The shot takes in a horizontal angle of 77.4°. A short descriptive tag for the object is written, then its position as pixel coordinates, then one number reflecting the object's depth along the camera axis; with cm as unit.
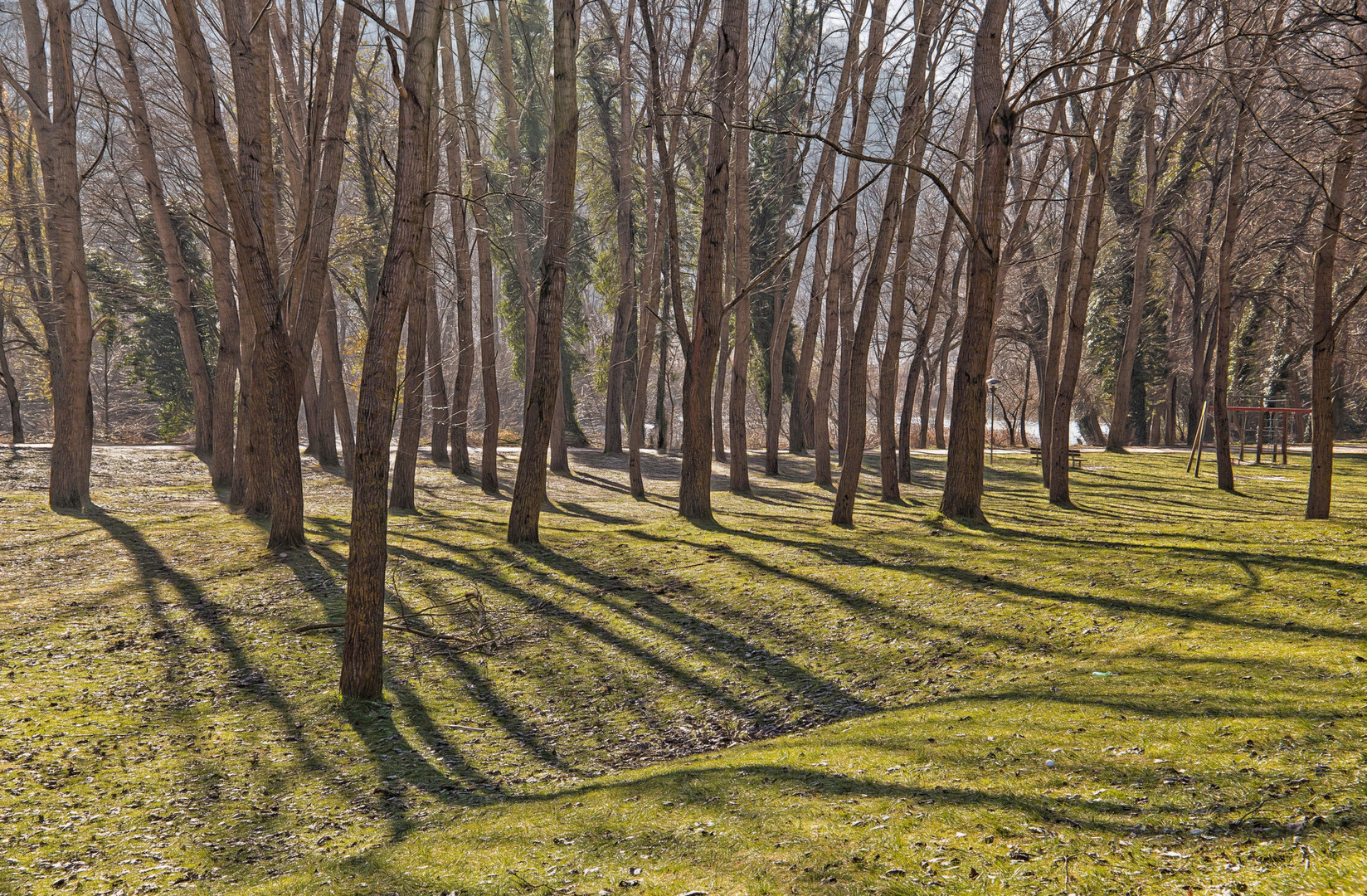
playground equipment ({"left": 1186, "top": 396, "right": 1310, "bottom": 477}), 2016
